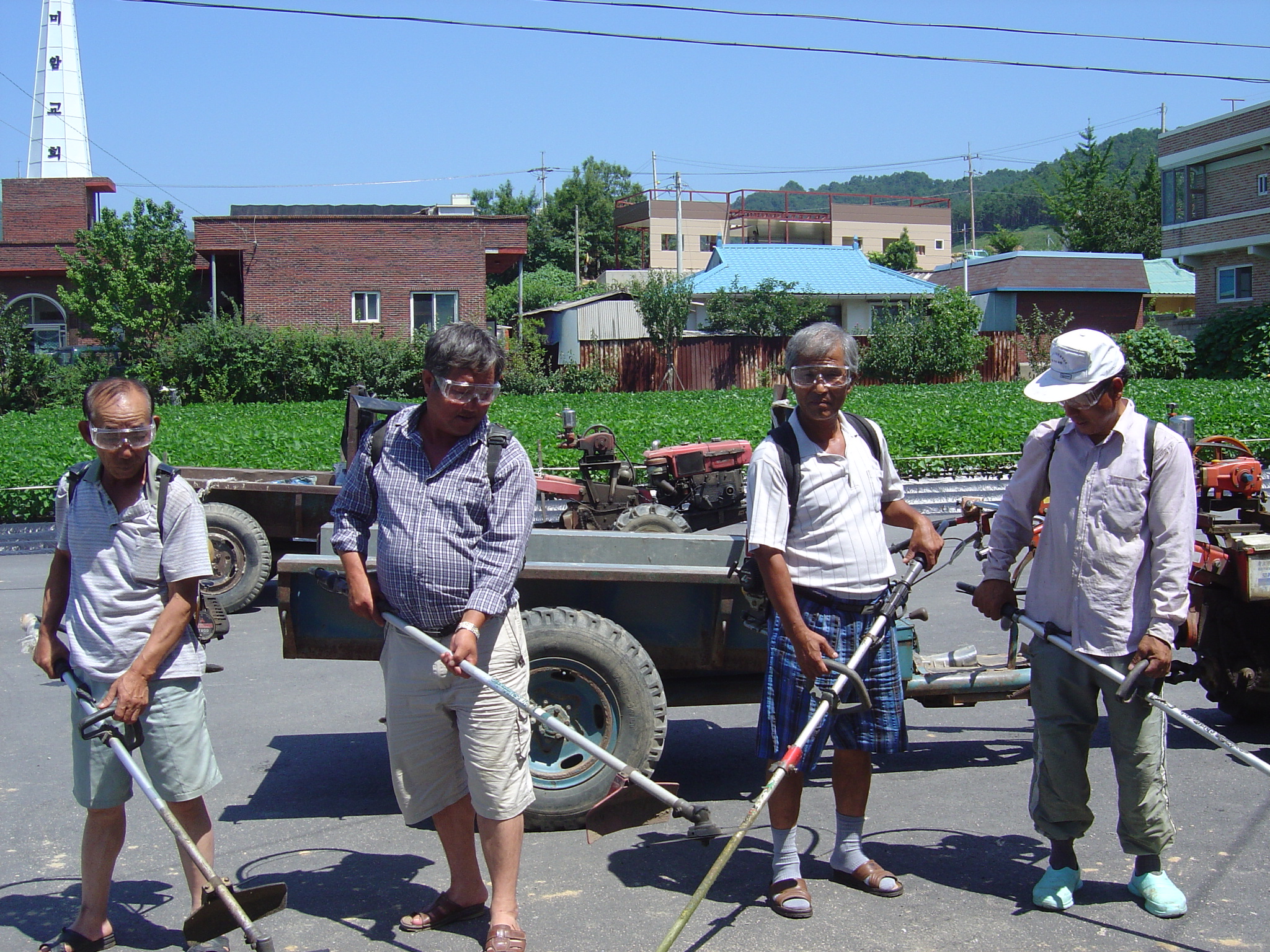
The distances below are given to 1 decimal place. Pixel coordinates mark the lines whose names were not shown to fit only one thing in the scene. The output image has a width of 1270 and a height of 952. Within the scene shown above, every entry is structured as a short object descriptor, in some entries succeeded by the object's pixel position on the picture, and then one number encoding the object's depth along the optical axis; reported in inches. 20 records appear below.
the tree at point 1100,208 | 2576.3
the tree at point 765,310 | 1353.3
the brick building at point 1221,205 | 1373.0
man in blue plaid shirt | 136.3
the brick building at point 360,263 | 1155.9
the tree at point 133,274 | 1131.3
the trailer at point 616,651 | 176.9
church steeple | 1911.9
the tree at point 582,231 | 3144.7
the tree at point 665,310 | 1248.8
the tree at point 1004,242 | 2908.5
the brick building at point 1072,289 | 1643.7
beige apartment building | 2711.6
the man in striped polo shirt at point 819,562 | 146.4
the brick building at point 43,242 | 1302.9
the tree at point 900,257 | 2854.3
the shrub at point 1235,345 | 1205.7
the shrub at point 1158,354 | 1283.2
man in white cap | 144.5
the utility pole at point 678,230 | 2063.2
